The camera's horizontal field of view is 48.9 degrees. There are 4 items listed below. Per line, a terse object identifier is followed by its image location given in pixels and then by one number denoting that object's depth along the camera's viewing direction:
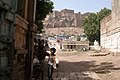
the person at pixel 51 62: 5.26
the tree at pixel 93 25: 31.36
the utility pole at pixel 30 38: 3.90
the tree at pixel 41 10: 8.15
